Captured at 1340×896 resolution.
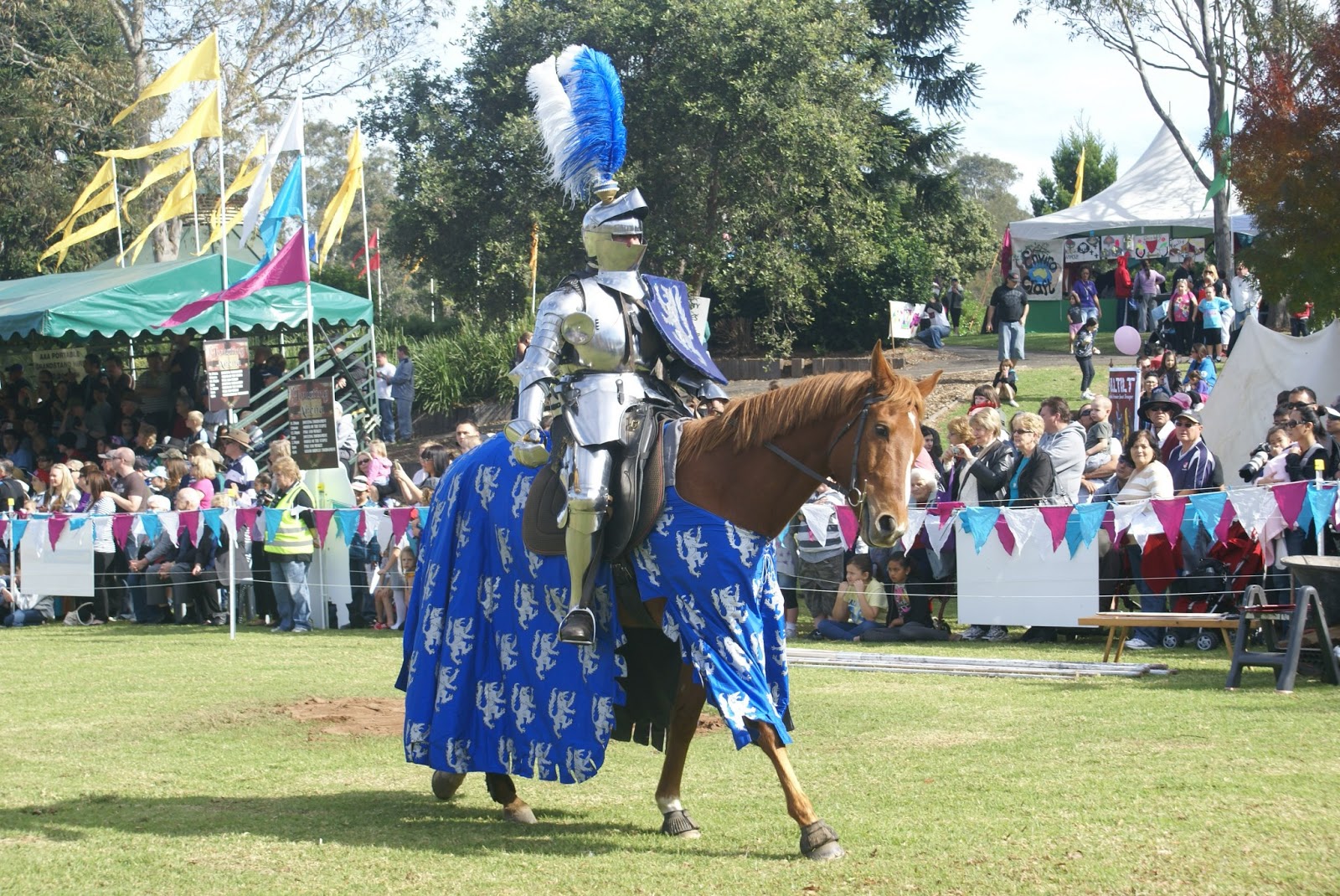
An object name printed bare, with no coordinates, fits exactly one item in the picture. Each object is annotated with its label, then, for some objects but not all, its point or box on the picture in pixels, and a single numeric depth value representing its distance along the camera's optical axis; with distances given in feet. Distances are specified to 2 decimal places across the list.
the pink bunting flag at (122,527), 52.16
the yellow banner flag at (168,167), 75.77
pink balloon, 76.85
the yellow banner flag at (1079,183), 126.31
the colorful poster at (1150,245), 99.25
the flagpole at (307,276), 63.36
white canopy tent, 95.09
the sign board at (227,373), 62.80
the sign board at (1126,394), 53.11
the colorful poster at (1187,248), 100.01
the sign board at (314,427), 50.80
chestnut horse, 17.83
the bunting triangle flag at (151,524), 51.65
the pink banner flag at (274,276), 67.82
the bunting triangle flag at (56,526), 52.90
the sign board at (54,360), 93.86
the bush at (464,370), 90.99
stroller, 35.55
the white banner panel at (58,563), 52.70
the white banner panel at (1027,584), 37.73
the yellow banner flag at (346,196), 72.90
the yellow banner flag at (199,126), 71.36
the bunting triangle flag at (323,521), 49.32
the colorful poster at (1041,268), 103.76
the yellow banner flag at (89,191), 91.91
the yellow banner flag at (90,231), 86.69
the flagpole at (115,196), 89.19
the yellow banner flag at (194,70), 70.44
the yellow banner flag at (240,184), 76.89
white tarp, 50.34
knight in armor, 19.12
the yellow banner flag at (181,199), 80.43
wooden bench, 32.63
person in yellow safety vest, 48.47
